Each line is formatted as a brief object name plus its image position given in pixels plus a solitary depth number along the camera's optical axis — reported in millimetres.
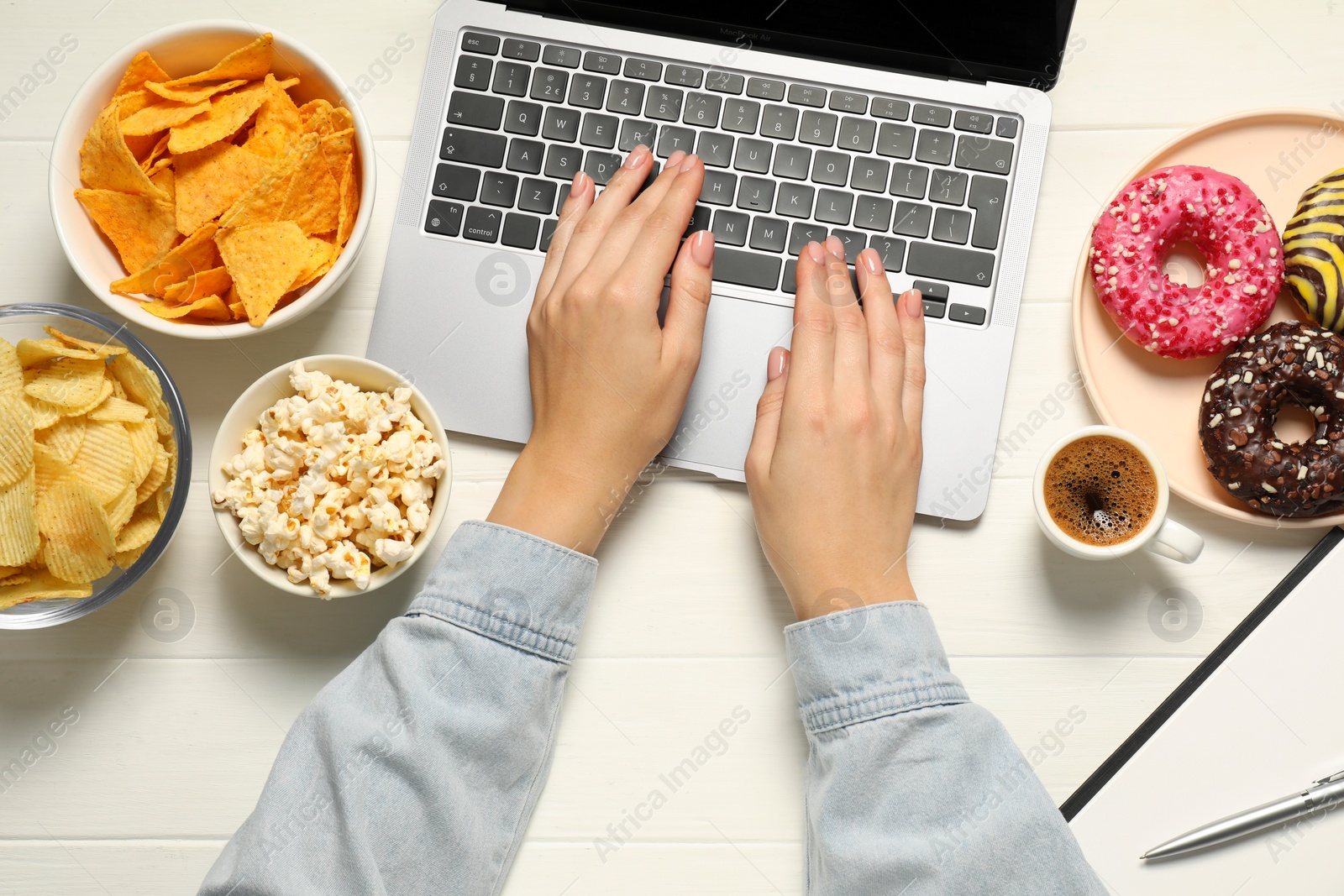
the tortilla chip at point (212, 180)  749
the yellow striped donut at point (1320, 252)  766
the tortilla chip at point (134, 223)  746
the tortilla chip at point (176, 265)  731
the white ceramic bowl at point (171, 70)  733
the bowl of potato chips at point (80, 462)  697
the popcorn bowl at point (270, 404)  734
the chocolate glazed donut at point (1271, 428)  754
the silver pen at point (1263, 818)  763
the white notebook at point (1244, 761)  771
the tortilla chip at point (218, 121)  739
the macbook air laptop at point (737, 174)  798
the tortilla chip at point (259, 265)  725
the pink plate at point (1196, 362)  809
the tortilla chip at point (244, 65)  736
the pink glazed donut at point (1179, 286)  775
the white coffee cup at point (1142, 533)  738
